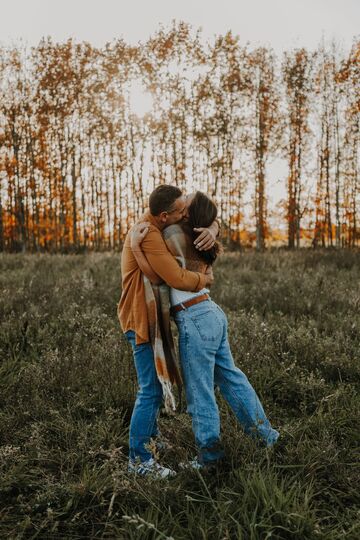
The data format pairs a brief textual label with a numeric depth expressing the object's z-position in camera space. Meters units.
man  2.93
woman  3.01
